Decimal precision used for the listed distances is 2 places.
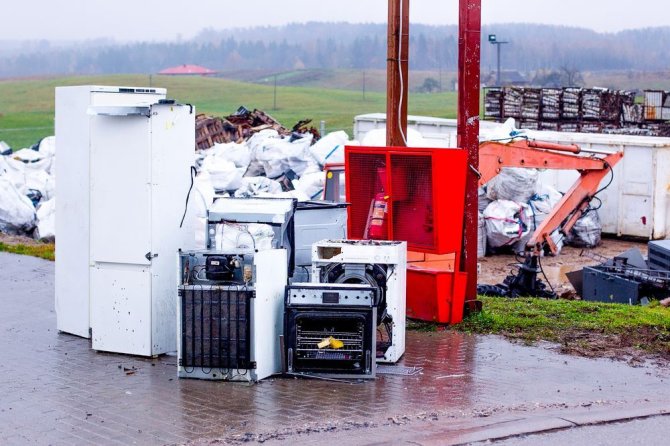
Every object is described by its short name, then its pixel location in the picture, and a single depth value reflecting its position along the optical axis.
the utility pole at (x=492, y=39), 36.58
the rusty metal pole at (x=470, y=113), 10.83
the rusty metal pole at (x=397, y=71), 11.66
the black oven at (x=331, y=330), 8.48
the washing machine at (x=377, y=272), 9.08
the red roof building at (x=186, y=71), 93.88
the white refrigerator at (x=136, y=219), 9.33
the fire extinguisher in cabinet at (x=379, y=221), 10.95
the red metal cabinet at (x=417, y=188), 10.55
